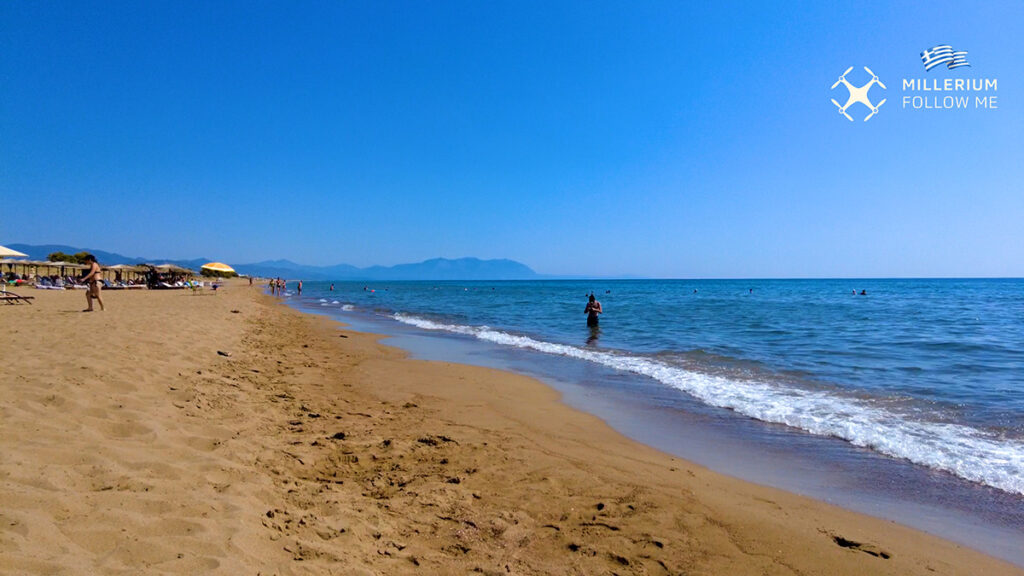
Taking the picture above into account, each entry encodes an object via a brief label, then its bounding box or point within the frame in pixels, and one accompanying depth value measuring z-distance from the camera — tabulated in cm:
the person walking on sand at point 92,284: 1522
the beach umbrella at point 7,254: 2989
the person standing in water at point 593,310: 1967
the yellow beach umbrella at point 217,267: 4965
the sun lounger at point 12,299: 1834
